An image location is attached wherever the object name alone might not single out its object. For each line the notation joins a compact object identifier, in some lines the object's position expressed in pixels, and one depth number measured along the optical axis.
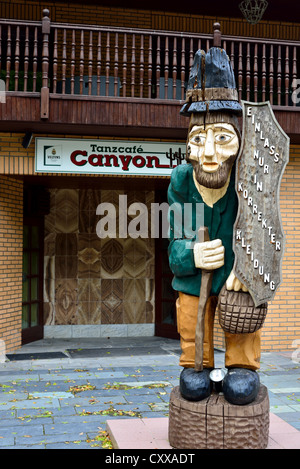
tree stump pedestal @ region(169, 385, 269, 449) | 4.01
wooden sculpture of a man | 4.14
